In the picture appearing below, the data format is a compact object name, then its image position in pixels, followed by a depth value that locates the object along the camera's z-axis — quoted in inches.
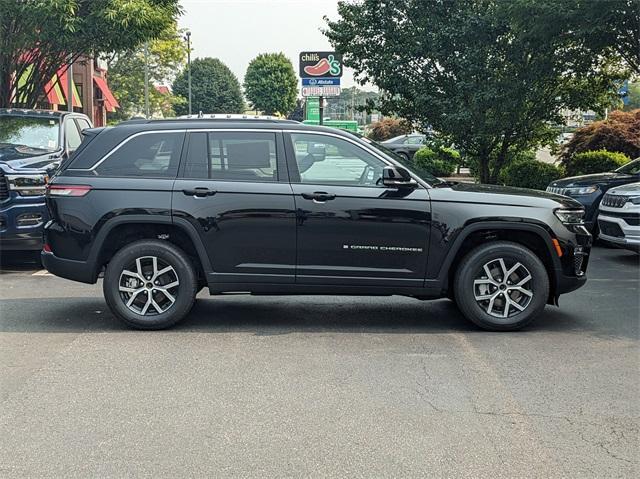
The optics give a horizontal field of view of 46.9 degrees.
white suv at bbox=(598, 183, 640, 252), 380.8
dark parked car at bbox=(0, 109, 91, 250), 366.3
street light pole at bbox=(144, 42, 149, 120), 1633.9
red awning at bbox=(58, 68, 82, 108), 1318.9
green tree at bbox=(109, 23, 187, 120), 1776.6
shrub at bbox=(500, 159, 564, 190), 674.2
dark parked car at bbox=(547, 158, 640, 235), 450.0
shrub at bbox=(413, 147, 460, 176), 925.8
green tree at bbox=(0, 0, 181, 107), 565.9
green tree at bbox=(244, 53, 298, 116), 3403.1
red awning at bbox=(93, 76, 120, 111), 1631.4
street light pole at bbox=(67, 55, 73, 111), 950.2
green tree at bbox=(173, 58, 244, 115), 3425.2
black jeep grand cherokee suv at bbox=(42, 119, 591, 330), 253.8
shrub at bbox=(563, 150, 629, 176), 637.9
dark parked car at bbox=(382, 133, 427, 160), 1291.8
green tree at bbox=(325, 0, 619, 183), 578.9
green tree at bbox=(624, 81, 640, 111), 1993.0
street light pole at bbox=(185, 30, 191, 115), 1773.7
